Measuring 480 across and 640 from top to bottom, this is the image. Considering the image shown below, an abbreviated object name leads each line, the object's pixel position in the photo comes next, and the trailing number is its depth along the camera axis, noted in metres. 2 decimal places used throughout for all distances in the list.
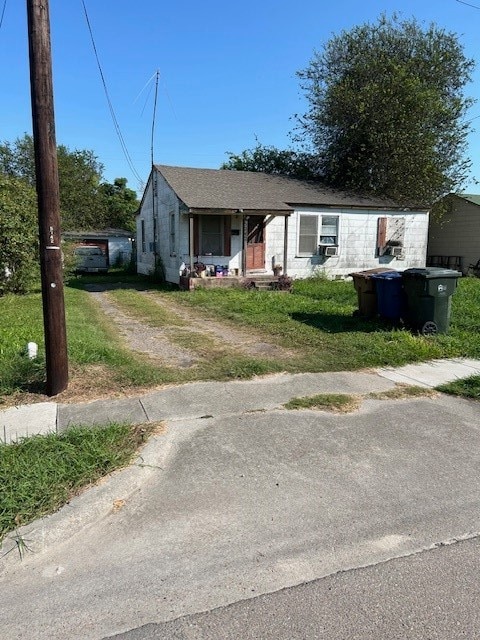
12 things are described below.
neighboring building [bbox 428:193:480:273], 23.30
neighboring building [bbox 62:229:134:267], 31.28
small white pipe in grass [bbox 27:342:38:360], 5.78
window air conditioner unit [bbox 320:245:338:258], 18.59
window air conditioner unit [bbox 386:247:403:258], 19.78
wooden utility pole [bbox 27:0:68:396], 4.54
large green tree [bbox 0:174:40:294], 12.94
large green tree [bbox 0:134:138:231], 38.03
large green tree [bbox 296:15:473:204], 22.52
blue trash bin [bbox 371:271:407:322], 8.39
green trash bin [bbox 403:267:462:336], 7.69
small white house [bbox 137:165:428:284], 16.48
